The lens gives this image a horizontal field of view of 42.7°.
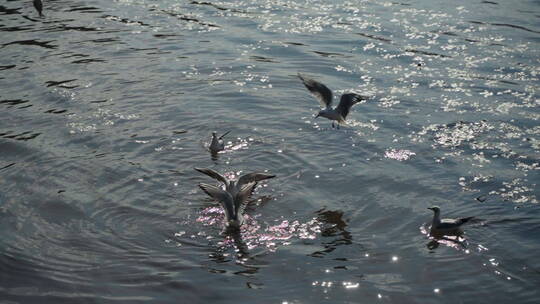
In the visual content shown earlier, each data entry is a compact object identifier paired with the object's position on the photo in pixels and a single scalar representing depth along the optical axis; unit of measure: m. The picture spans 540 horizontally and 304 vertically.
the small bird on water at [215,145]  14.76
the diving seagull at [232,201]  11.66
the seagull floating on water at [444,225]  11.28
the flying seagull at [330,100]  15.00
